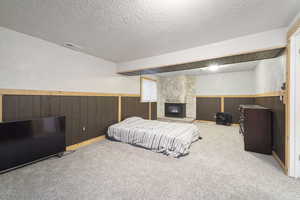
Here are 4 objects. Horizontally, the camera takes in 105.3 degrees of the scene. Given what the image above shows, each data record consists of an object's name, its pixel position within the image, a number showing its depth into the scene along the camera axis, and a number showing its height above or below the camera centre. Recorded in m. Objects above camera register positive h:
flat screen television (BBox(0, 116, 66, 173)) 1.81 -0.74
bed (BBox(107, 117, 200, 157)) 2.51 -0.89
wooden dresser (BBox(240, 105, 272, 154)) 2.47 -0.66
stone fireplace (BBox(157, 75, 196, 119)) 6.18 +0.51
